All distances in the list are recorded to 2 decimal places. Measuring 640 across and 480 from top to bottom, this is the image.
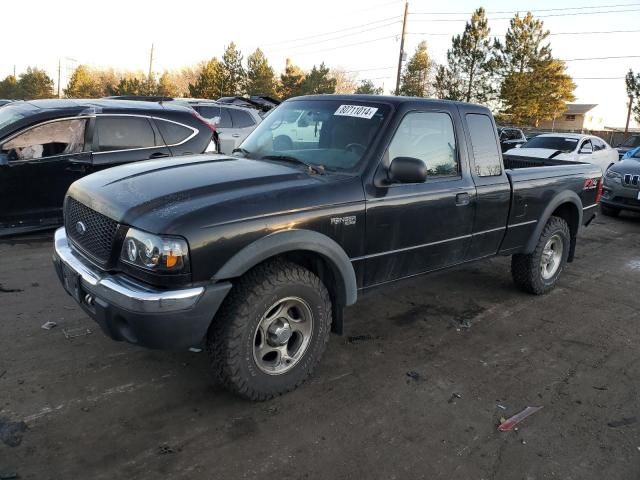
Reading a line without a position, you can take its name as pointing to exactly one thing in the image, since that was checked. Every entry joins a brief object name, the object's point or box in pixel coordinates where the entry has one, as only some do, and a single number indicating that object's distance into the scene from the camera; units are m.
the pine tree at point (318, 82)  44.97
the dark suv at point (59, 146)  5.91
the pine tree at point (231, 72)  45.66
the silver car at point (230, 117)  11.53
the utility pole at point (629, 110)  42.73
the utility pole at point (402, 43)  30.46
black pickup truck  2.74
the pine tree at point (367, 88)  55.59
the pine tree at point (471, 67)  40.59
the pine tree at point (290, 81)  46.31
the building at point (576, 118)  71.69
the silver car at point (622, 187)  9.98
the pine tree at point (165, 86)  52.19
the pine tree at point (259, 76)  45.31
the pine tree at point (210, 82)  44.78
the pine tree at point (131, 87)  49.03
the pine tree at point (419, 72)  47.31
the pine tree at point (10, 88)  61.75
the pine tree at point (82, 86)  55.83
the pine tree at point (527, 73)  40.16
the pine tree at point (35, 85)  59.06
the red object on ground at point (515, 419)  3.08
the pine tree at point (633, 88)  41.75
